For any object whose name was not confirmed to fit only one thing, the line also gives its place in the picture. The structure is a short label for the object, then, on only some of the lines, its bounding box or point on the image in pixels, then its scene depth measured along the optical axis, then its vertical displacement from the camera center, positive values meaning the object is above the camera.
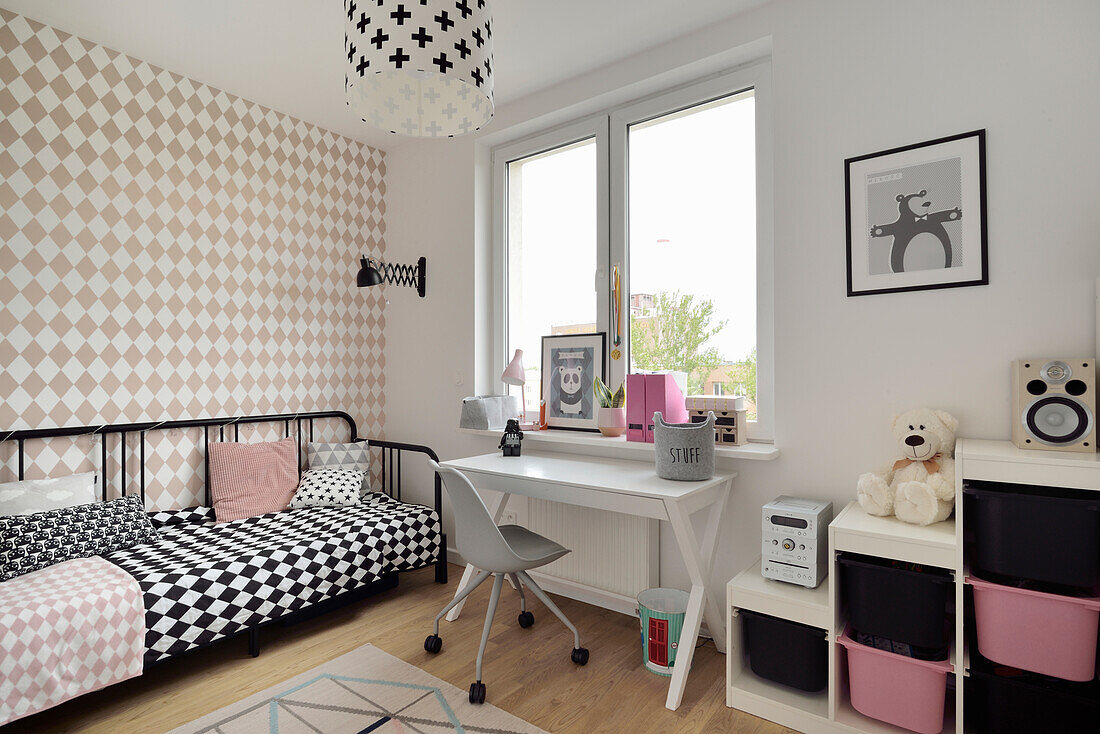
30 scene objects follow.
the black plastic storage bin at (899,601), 1.67 -0.69
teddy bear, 1.77 -0.35
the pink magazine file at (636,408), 2.58 -0.18
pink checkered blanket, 1.73 -0.84
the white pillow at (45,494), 2.30 -0.51
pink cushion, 2.96 -0.58
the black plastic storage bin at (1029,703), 1.50 -0.90
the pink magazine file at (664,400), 2.52 -0.14
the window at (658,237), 2.54 +0.64
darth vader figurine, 2.87 -0.35
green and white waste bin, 2.18 -1.02
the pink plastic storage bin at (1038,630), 1.49 -0.70
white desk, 2.03 -0.48
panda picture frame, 2.96 -0.05
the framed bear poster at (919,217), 1.93 +0.52
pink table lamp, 3.07 -0.02
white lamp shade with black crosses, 1.52 +0.86
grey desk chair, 2.12 -0.71
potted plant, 2.76 -0.20
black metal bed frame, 2.47 -0.36
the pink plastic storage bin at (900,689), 1.69 -0.95
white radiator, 2.63 -0.87
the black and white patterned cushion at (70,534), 2.14 -0.65
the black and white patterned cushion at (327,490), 3.12 -0.66
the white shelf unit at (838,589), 1.55 -0.75
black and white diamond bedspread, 2.11 -0.81
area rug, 1.88 -1.16
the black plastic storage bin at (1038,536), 1.46 -0.44
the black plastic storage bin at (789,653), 1.89 -0.94
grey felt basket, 2.17 -0.31
